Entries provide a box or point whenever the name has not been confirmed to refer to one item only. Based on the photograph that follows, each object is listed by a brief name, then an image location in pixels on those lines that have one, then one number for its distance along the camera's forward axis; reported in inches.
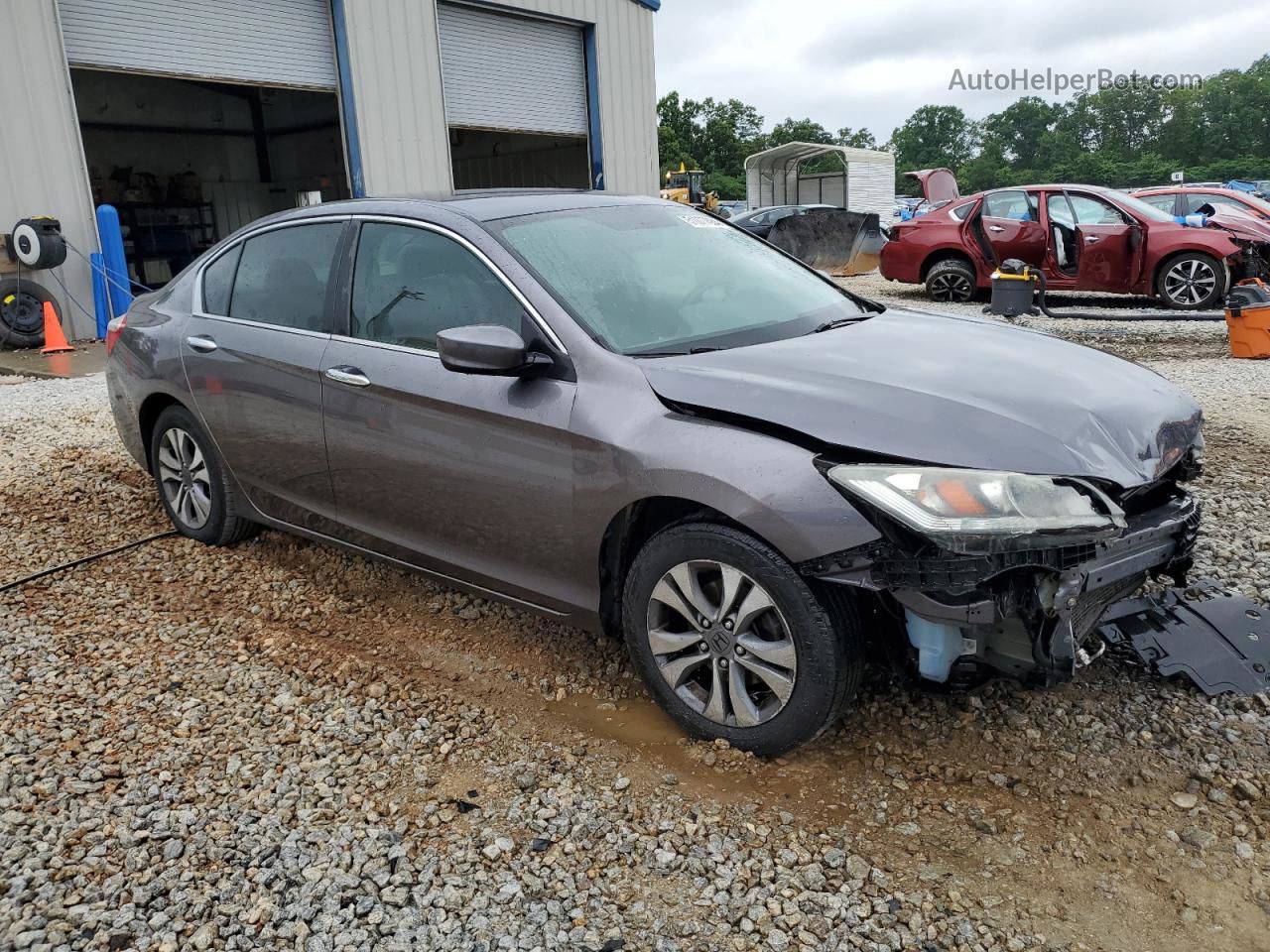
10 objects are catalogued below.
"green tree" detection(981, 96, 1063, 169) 4488.2
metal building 446.0
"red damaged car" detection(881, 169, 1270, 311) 455.8
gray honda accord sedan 100.1
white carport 1241.4
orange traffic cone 437.4
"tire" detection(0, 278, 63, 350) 433.7
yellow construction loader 1186.1
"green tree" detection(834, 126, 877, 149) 4580.7
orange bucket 357.7
